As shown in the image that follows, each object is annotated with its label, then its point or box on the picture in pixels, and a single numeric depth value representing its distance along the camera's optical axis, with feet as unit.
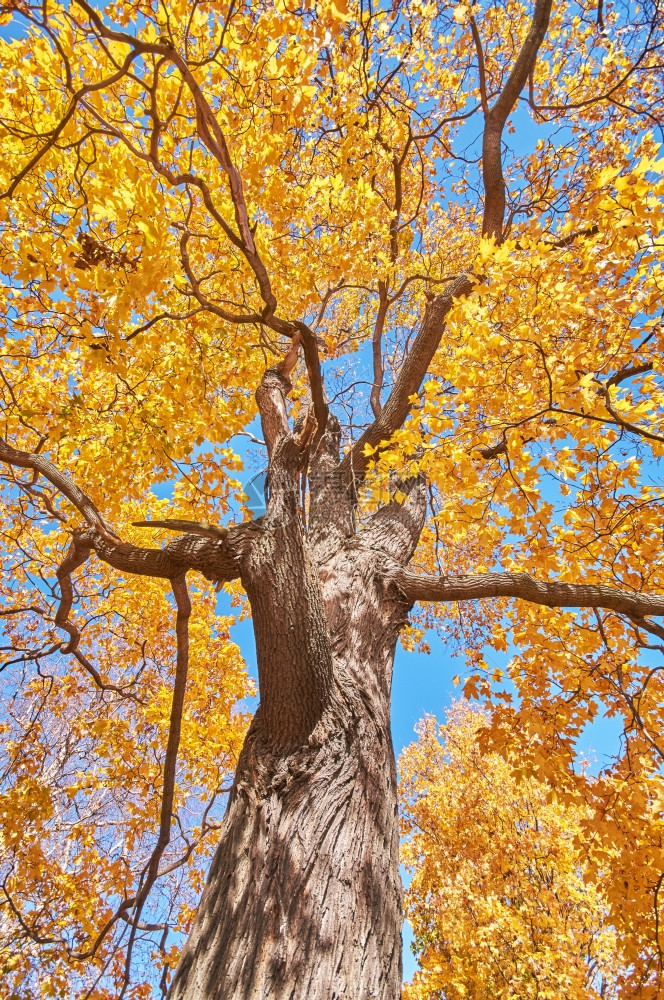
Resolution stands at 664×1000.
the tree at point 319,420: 6.68
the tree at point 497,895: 26.32
